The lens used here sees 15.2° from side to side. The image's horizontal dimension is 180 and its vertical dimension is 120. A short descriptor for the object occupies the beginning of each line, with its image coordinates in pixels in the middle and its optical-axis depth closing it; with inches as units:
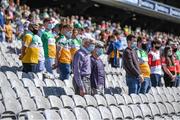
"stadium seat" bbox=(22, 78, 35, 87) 436.0
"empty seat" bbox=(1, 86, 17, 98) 371.9
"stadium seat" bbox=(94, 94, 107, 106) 438.6
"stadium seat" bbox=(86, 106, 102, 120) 390.9
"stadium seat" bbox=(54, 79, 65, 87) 480.8
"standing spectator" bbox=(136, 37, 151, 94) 538.3
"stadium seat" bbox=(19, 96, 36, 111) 366.2
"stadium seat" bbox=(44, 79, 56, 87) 471.5
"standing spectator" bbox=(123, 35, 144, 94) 507.6
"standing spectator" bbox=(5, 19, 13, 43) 754.1
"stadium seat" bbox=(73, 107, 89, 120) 379.7
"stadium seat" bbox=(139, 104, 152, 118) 462.2
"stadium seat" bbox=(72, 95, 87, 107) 413.8
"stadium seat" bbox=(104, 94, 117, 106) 448.7
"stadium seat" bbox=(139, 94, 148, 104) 499.5
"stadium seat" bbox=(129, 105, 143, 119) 447.0
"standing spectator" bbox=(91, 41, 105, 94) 463.1
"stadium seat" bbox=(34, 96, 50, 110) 381.7
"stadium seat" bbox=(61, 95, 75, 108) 404.9
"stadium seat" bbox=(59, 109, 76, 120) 364.3
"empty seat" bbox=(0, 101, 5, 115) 348.0
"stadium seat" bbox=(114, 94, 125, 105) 464.0
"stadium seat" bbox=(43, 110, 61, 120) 347.7
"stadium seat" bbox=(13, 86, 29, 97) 396.3
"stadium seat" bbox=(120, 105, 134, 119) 431.9
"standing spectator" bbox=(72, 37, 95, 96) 435.8
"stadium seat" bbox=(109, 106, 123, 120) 418.6
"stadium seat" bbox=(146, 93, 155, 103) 514.6
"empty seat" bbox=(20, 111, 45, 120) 332.8
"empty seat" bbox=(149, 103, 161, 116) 477.2
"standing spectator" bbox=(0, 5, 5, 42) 718.5
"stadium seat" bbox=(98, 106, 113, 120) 405.4
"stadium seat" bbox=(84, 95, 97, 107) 423.7
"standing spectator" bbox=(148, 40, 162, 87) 588.0
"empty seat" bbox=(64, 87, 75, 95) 464.9
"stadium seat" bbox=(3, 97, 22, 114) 352.9
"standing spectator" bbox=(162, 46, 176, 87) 625.1
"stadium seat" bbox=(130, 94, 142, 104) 485.0
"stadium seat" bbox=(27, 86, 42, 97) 414.5
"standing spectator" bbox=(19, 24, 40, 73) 494.5
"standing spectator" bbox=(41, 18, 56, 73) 539.9
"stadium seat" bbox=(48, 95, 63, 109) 395.4
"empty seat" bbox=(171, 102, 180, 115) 524.7
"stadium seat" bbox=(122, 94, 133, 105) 474.6
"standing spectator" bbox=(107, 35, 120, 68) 803.6
